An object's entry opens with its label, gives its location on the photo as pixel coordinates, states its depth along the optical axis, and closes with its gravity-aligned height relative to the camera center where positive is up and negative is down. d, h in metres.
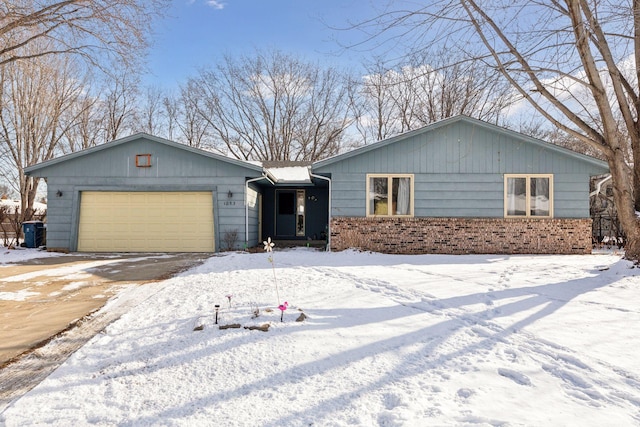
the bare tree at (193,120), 29.05 +7.69
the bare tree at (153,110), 29.44 +8.58
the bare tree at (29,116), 18.42 +5.27
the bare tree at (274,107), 27.17 +8.23
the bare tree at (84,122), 22.48 +6.21
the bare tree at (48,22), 7.39 +4.08
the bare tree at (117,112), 26.47 +7.65
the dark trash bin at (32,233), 13.15 -0.55
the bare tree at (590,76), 6.67 +2.70
